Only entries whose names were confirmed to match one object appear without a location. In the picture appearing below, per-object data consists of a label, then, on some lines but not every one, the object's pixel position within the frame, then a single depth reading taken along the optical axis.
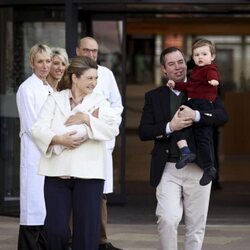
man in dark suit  13.50
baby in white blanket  12.46
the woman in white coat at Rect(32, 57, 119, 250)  12.51
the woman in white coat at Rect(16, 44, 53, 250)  15.23
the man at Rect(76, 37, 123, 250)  16.09
